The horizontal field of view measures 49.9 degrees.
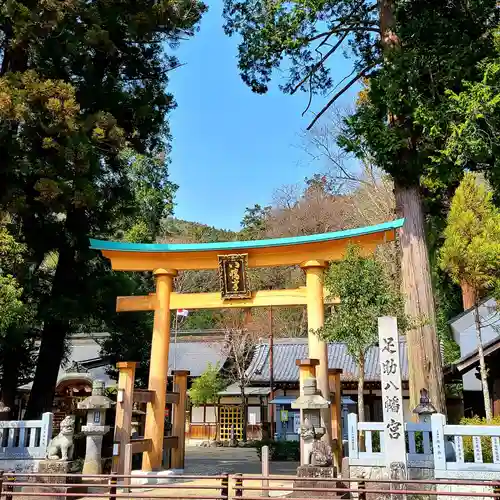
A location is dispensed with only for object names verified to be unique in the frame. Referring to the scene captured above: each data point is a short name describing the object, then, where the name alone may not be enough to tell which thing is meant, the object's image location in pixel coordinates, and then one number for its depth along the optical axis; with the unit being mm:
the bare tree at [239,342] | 27000
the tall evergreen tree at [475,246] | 13656
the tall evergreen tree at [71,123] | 11992
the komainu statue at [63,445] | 8812
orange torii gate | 10594
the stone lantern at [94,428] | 9219
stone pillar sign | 7297
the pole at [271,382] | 23312
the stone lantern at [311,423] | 7848
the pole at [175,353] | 30131
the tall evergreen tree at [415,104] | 9742
